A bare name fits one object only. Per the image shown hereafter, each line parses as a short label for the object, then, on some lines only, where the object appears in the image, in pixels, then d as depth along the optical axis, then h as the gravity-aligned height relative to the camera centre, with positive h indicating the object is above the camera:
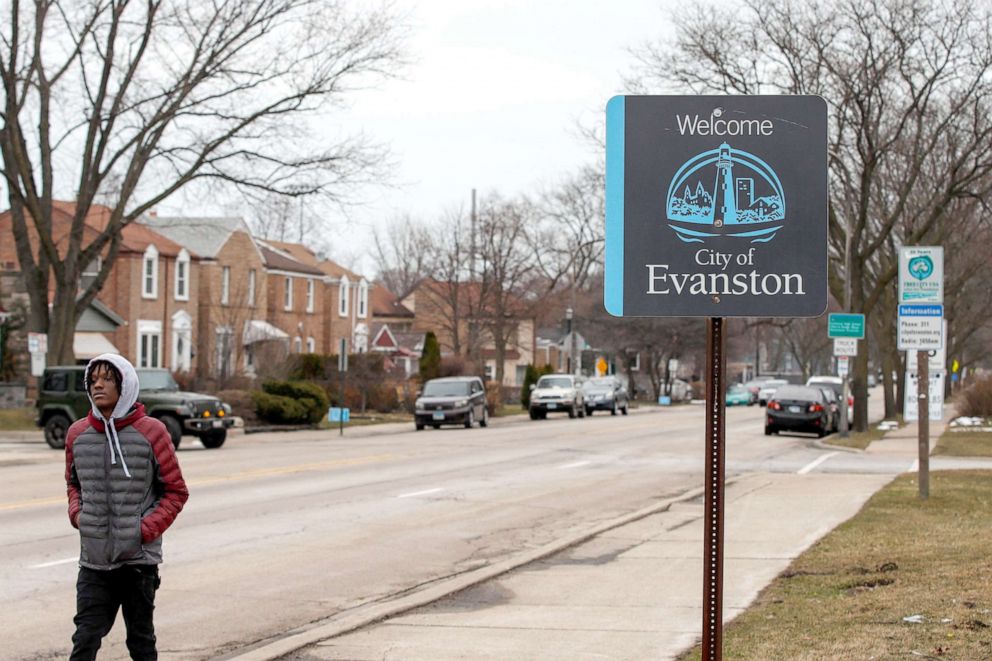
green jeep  27.78 -0.49
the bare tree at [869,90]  35.09 +8.03
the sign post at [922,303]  16.50 +1.06
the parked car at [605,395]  58.09 -0.38
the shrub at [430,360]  56.12 +1.02
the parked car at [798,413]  39.72 -0.73
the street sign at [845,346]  36.38 +1.14
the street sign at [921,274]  16.50 +1.40
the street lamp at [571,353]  64.86 +1.65
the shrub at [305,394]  39.16 -0.31
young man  5.89 -0.54
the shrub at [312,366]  52.84 +0.68
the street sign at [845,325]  34.19 +1.60
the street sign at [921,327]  16.48 +0.76
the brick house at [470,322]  68.62 +3.66
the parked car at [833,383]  45.69 +0.20
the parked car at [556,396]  52.25 -0.40
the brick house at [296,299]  67.38 +4.32
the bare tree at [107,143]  35.25 +6.29
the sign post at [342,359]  37.56 +0.68
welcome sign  5.60 +0.75
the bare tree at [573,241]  77.06 +8.49
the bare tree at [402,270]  111.81 +9.68
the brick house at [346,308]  73.75 +4.26
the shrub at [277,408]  37.97 -0.70
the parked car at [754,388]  90.00 -0.03
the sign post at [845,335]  34.22 +1.35
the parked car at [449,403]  41.31 -0.56
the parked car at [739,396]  86.06 -0.55
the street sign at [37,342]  33.88 +0.97
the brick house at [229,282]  54.69 +4.69
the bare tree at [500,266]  65.94 +5.88
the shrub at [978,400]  45.67 -0.34
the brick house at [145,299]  54.72 +3.46
